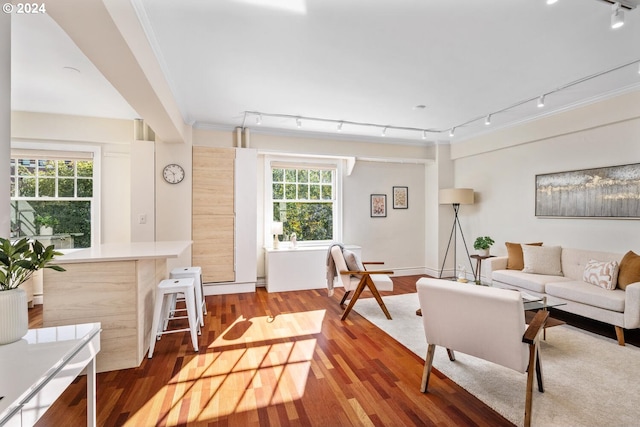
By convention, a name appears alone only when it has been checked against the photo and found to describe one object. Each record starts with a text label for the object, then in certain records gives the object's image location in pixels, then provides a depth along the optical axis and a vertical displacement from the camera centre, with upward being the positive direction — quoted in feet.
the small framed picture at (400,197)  20.04 +1.10
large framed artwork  11.27 +0.85
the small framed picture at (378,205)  19.54 +0.58
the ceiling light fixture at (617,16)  6.55 +4.34
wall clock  14.49 +2.00
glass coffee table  8.63 -2.83
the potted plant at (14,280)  4.03 -0.95
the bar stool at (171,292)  8.90 -2.67
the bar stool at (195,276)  10.87 -2.25
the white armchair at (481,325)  5.86 -2.35
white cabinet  16.20 -2.98
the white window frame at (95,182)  14.24 +1.58
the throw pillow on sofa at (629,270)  10.18 -1.94
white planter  4.00 -1.36
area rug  6.29 -4.18
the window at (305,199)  17.94 +0.91
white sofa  9.39 -2.80
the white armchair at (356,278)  12.11 -2.72
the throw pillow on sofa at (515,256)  14.19 -2.05
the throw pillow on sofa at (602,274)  10.63 -2.21
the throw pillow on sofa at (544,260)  13.03 -2.07
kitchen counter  7.57 -2.15
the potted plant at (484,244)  15.98 -1.62
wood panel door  15.07 +0.07
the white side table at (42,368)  3.06 -1.81
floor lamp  17.22 +0.78
